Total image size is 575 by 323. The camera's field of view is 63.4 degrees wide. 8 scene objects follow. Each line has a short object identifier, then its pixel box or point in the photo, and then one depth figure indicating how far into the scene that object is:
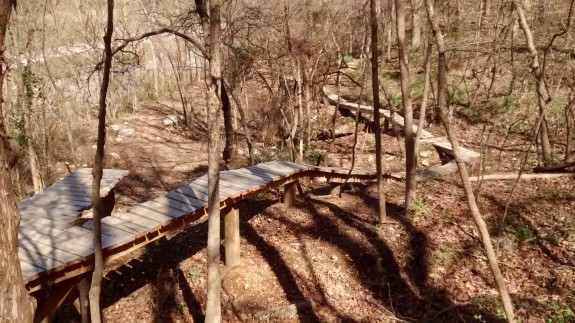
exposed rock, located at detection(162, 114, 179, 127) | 20.41
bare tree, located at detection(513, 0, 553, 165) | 9.03
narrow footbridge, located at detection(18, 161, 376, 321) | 4.93
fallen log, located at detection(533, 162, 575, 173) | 9.14
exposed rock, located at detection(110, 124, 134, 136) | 18.53
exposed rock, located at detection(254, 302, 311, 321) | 6.39
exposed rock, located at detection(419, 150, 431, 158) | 13.23
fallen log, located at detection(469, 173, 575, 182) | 8.97
